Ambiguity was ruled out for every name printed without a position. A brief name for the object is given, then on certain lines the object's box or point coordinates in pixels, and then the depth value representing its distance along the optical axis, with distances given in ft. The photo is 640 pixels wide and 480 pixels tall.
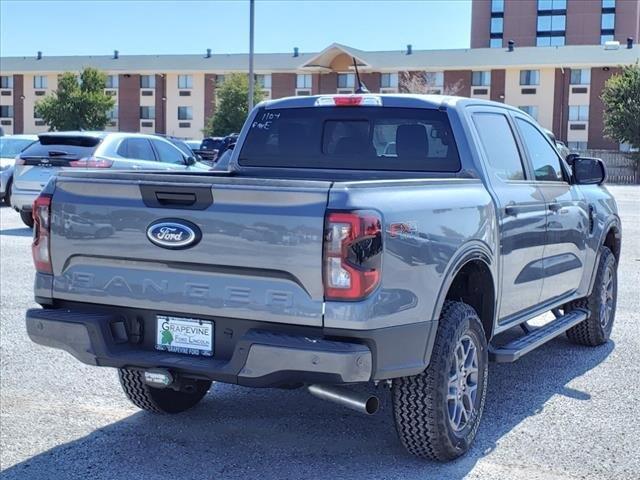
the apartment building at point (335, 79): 197.98
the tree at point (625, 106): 167.12
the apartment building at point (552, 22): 303.27
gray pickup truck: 13.09
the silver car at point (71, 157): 48.83
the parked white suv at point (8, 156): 65.77
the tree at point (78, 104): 203.82
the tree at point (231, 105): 190.60
